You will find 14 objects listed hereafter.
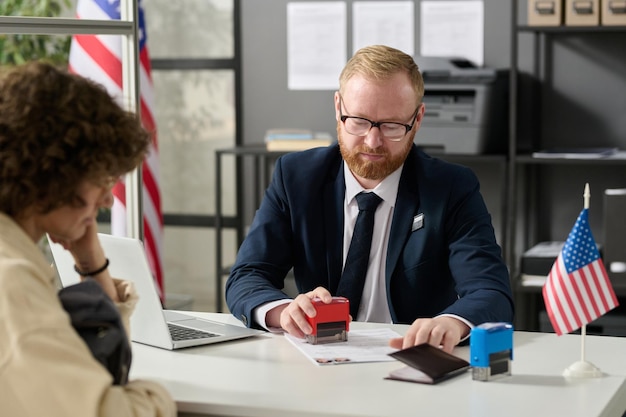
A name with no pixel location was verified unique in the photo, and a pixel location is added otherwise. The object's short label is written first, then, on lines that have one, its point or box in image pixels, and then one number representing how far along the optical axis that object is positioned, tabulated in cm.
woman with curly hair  129
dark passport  175
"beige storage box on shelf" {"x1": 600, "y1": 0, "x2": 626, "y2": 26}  391
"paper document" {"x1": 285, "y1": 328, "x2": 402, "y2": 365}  189
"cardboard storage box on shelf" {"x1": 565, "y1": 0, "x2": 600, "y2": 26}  395
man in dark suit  237
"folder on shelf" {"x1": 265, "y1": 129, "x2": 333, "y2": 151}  439
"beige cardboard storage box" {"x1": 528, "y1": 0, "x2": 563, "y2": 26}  399
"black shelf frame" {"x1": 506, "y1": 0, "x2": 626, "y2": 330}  400
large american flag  384
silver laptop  191
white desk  161
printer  407
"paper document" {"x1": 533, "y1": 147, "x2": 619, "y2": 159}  396
